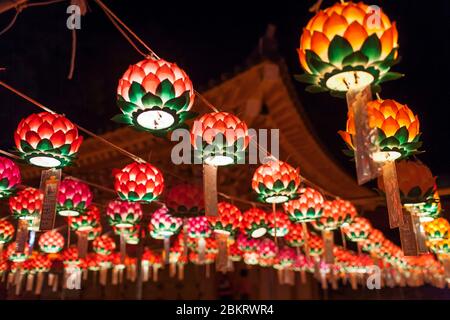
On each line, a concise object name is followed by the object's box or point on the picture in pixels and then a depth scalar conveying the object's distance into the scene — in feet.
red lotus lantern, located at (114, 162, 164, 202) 9.84
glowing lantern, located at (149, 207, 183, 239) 13.79
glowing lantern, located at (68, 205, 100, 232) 13.33
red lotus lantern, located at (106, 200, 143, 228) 12.51
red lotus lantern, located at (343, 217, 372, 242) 16.74
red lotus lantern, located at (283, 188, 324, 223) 11.79
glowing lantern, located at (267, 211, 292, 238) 14.30
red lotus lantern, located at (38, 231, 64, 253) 15.80
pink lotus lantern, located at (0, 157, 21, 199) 9.09
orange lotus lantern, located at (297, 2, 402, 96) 4.99
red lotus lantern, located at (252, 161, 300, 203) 9.71
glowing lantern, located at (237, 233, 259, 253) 17.95
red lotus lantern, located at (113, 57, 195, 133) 6.08
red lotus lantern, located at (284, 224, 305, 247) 16.97
